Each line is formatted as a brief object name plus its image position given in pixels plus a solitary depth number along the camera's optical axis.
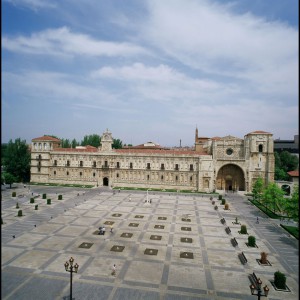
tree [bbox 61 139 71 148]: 104.22
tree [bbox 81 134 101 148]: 108.75
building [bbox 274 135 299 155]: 99.87
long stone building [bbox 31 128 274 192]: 63.84
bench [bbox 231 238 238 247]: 29.85
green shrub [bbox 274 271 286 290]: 20.77
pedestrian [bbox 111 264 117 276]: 22.47
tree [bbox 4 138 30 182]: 71.12
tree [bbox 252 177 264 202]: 53.19
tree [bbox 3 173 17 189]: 60.85
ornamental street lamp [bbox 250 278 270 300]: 17.48
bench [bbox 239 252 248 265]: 25.28
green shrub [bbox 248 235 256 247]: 29.57
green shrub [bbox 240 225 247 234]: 34.03
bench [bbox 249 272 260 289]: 21.54
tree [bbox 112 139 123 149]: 107.57
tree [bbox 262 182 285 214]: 42.59
